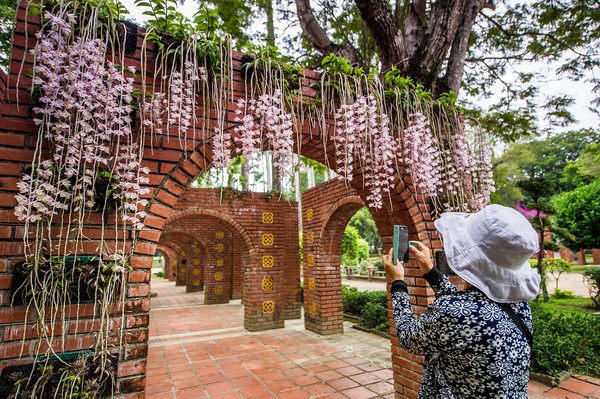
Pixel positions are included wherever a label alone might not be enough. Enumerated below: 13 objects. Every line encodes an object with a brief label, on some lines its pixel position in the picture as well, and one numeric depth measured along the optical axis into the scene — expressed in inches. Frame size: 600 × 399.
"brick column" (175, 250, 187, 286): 705.8
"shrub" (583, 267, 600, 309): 301.0
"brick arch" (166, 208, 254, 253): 295.9
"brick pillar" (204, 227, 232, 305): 442.3
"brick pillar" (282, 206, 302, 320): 317.4
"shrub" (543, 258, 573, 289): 398.3
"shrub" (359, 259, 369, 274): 893.0
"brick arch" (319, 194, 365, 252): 248.7
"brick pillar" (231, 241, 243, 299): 473.4
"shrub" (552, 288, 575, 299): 382.3
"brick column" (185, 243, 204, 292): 571.6
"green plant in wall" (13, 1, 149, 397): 62.9
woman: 44.6
